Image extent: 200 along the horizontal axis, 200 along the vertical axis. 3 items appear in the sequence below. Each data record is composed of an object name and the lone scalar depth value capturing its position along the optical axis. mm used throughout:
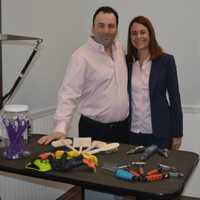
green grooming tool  1431
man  2064
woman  2176
